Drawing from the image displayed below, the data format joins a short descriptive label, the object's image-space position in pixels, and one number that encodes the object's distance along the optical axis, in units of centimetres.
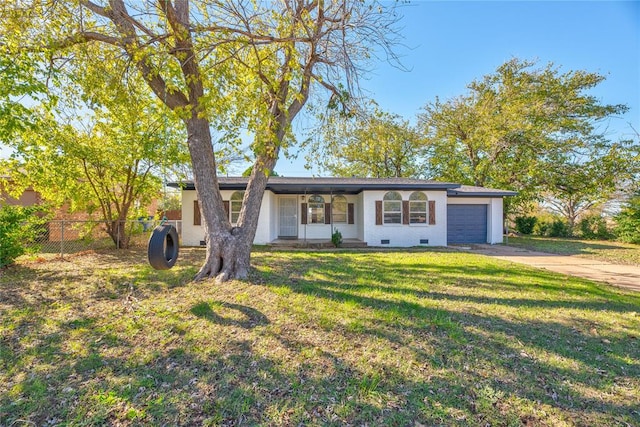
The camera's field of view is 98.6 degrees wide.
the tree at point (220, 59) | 476
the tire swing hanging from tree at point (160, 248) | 448
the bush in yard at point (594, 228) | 1691
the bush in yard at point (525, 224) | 1938
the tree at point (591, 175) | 1554
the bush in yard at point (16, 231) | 654
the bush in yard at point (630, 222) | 1483
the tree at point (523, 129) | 1681
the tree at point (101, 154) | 750
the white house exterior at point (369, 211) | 1224
